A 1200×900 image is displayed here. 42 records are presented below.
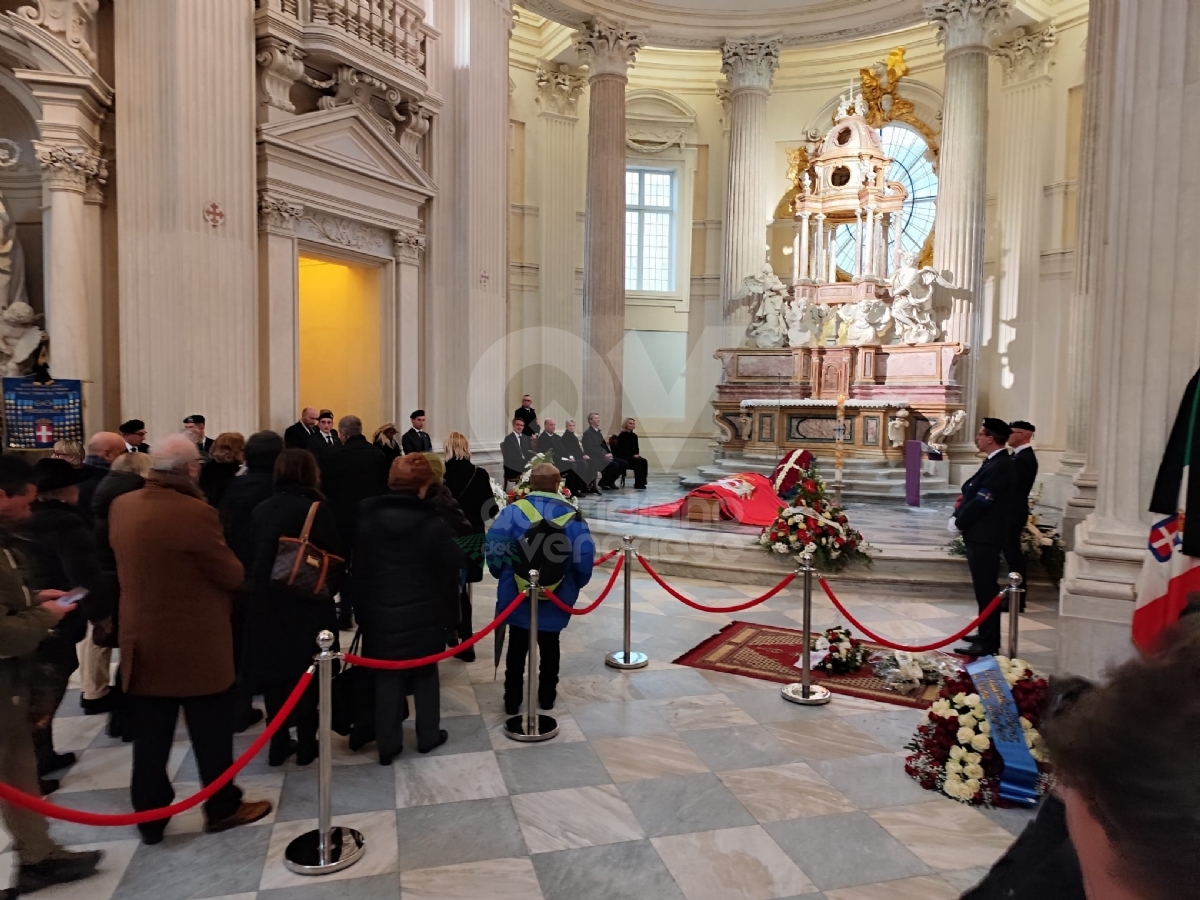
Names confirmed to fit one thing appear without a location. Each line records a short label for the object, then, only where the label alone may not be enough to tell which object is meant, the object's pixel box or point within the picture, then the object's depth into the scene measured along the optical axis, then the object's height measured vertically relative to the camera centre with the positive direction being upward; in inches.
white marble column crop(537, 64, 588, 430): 777.6 +156.2
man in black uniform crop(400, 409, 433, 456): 402.0 -23.0
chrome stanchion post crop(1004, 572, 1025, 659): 190.1 -51.1
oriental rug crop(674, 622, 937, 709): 212.7 -80.4
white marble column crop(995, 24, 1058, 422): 644.7 +152.9
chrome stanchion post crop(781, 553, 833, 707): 203.3 -75.7
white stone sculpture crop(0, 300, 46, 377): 311.7 +20.8
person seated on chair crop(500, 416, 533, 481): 474.9 -33.2
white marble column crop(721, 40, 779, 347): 714.8 +225.8
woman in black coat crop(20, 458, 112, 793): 145.4 -32.9
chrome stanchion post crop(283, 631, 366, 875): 128.2 -75.1
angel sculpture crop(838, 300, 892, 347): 600.7 +60.7
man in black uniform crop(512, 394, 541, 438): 508.7 -14.3
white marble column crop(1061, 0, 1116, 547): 239.9 +61.2
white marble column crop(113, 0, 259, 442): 330.0 +83.0
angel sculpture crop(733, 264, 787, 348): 634.2 +73.2
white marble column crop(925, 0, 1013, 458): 594.5 +181.5
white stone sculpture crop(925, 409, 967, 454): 557.3 -18.8
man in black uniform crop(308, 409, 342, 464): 321.4 -19.0
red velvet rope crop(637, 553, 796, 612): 212.7 -56.8
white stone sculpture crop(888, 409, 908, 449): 555.8 -19.9
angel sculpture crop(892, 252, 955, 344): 584.7 +75.1
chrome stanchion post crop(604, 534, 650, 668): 229.5 -78.5
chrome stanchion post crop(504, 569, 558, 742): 180.1 -74.1
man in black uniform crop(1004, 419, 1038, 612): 251.1 -26.7
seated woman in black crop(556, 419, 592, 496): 516.1 -43.6
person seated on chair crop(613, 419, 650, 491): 608.4 -44.3
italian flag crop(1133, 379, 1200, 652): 145.5 -31.5
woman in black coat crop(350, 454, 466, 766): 163.3 -39.5
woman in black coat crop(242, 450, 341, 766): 154.6 -42.8
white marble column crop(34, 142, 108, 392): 315.6 +56.0
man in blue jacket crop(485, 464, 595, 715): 189.0 -42.6
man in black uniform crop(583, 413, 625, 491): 554.9 -40.0
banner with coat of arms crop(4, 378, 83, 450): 298.7 -9.0
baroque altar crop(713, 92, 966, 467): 564.7 +45.6
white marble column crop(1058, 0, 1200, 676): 179.0 +24.0
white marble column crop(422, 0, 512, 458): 486.6 +108.7
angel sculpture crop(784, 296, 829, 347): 626.5 +64.2
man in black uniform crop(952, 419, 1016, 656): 239.0 -36.0
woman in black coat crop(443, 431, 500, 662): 242.7 -30.5
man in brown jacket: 130.0 -37.0
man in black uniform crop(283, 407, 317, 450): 321.7 -17.1
